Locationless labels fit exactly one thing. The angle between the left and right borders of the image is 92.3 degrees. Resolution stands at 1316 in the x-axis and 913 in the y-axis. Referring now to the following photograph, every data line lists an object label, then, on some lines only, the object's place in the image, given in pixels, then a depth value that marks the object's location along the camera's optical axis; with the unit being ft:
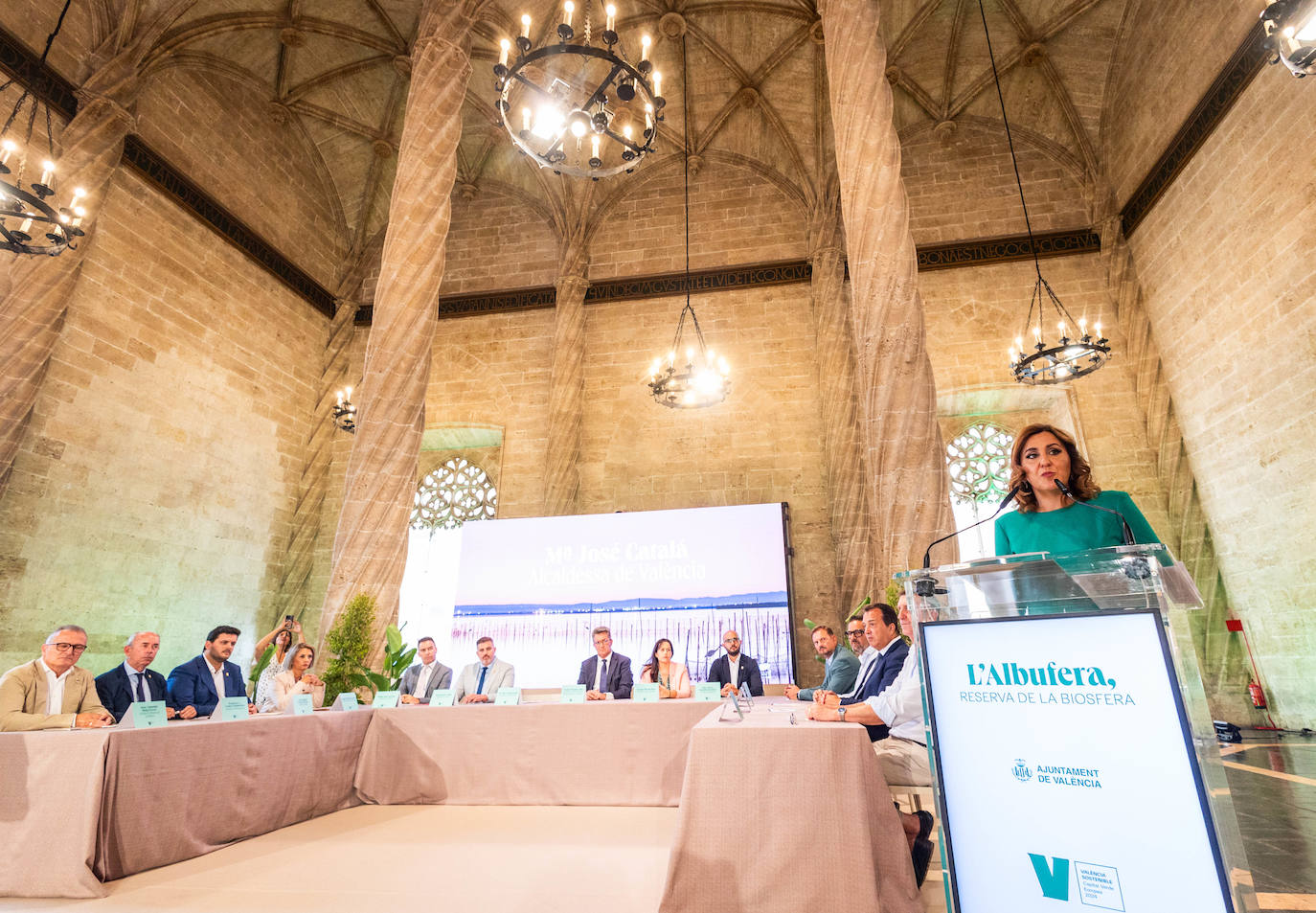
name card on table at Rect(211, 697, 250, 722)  10.59
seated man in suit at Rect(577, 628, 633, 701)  16.85
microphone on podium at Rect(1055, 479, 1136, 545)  4.53
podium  3.44
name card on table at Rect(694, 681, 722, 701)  13.02
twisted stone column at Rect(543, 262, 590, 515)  32.65
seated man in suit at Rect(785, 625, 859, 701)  14.79
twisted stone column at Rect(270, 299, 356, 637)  33.99
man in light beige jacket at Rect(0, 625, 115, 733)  9.79
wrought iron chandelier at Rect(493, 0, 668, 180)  16.26
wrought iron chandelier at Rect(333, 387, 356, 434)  31.58
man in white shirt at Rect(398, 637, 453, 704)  17.97
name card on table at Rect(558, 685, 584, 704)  13.14
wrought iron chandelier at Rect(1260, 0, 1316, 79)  11.68
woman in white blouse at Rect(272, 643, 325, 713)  15.21
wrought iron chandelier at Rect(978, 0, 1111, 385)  24.77
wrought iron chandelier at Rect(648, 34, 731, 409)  27.22
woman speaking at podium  6.02
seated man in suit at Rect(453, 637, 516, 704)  17.20
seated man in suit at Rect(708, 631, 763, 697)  18.95
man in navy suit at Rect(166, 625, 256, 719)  13.20
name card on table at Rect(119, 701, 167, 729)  9.32
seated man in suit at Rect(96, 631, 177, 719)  12.44
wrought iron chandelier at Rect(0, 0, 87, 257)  15.51
